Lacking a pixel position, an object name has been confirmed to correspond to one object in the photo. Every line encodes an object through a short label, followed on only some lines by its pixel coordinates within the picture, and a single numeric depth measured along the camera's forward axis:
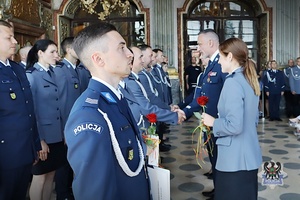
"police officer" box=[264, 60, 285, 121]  8.20
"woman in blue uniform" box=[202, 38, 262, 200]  2.04
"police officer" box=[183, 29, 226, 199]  2.93
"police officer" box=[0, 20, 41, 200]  2.08
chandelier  9.55
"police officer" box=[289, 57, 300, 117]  8.25
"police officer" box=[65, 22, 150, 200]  1.17
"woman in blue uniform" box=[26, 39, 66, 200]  2.77
